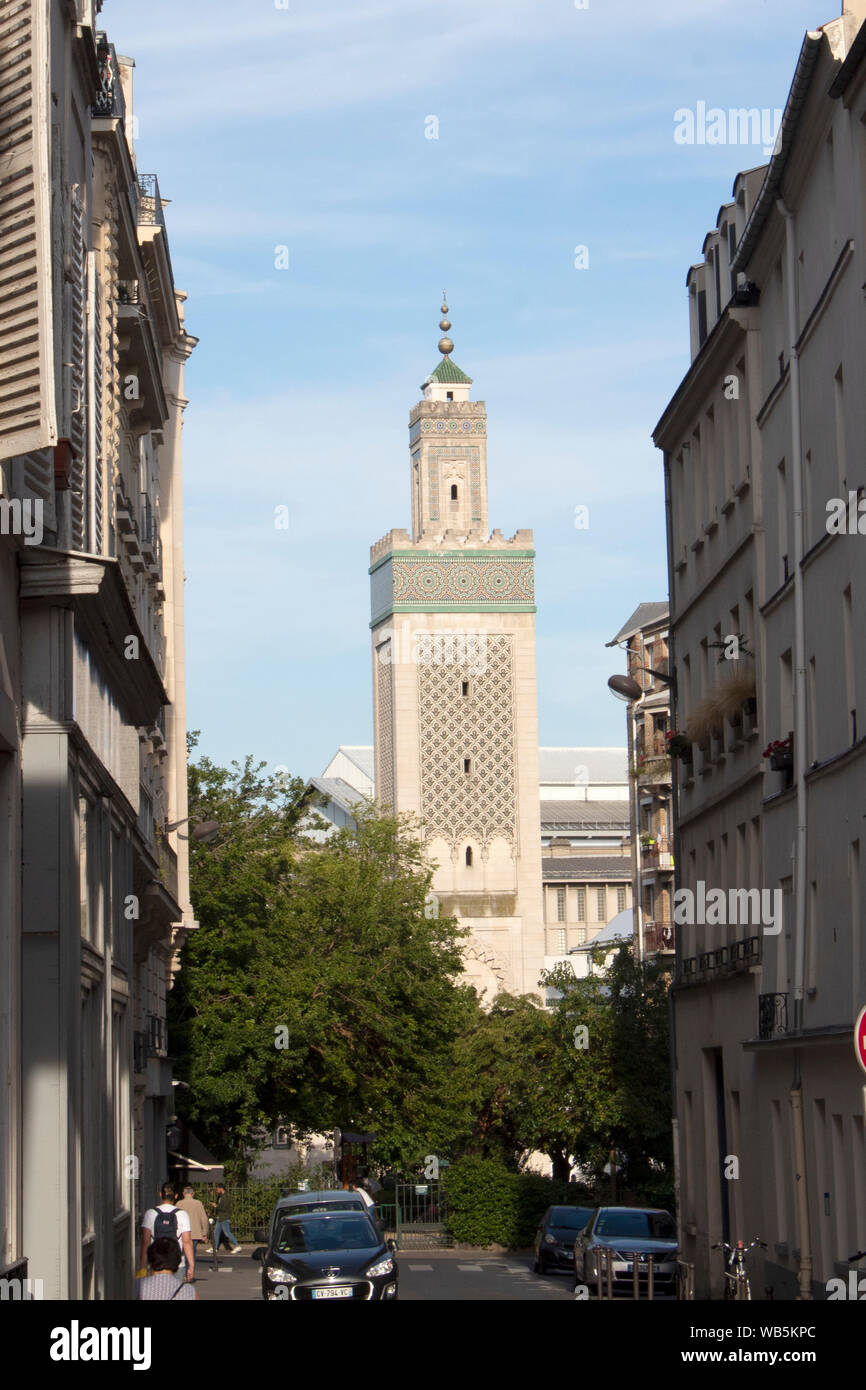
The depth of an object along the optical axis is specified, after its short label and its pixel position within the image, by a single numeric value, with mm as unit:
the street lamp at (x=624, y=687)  41156
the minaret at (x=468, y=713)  90312
